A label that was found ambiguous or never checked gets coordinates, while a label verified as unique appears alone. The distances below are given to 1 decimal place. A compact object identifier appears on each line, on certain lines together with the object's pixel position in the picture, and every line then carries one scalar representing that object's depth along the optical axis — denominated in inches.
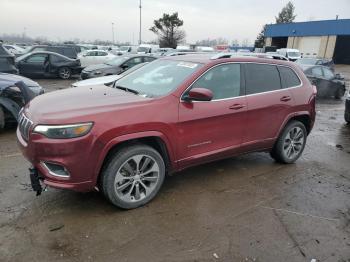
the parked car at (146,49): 1407.7
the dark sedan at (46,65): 669.9
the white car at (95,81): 370.9
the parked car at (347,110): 346.0
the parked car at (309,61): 727.7
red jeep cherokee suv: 138.2
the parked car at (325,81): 577.3
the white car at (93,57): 918.4
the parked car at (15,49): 1155.5
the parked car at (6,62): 417.7
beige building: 1785.2
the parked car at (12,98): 259.6
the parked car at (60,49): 857.5
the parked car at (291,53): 1288.4
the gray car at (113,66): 552.5
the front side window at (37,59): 672.4
